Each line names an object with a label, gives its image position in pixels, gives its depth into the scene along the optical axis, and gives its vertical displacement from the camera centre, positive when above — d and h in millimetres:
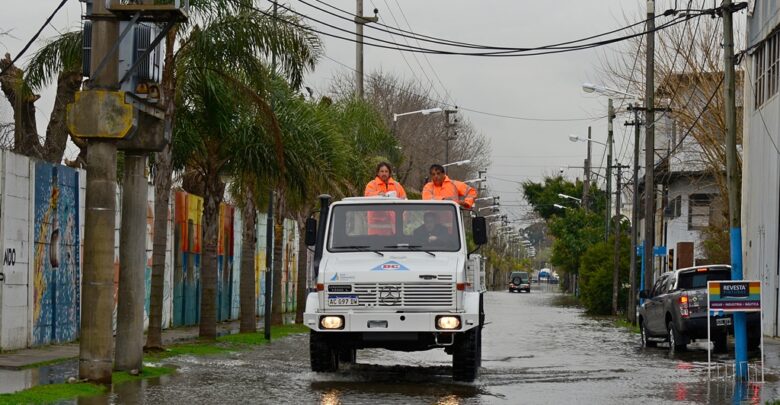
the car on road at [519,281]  111500 -1335
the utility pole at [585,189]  91562 +5325
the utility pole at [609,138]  60331 +6060
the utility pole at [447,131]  65938 +6685
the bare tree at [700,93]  44875 +6049
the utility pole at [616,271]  53594 -183
